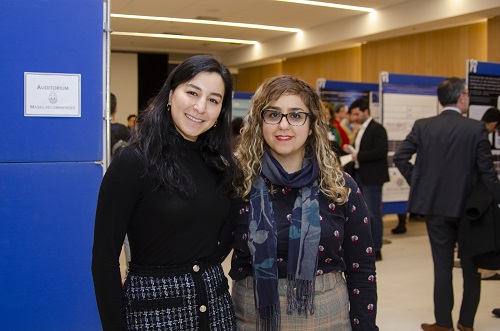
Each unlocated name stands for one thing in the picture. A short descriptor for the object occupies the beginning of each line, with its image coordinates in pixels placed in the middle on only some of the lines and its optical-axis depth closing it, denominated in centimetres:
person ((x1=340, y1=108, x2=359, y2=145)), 875
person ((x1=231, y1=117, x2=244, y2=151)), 633
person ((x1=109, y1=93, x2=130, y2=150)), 581
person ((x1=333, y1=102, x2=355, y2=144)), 878
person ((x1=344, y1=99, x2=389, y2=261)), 652
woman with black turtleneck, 168
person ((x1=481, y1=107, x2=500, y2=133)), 527
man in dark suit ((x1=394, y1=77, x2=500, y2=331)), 412
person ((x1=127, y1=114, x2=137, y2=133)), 1068
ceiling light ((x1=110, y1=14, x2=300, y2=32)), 1270
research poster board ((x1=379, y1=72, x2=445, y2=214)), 800
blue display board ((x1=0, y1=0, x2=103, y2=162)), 288
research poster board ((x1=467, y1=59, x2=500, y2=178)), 571
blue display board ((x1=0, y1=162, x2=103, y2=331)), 292
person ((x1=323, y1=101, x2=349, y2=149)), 730
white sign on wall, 292
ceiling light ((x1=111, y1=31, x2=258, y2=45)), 1511
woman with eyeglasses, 195
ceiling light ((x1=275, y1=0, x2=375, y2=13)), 1104
